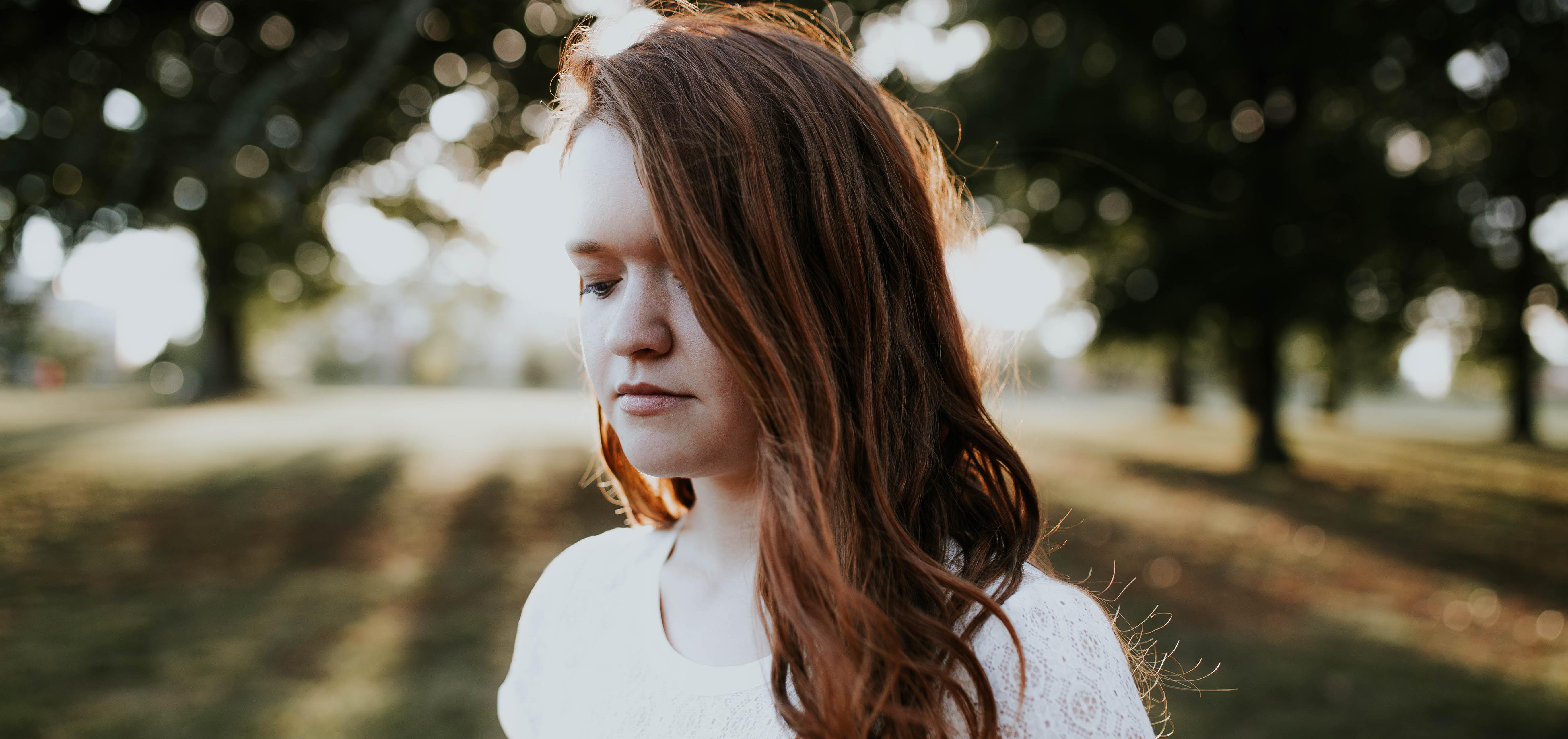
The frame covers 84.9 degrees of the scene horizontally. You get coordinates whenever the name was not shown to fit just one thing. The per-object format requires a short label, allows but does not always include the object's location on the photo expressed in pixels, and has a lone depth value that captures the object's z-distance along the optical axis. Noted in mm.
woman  1070
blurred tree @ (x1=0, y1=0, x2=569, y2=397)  5109
